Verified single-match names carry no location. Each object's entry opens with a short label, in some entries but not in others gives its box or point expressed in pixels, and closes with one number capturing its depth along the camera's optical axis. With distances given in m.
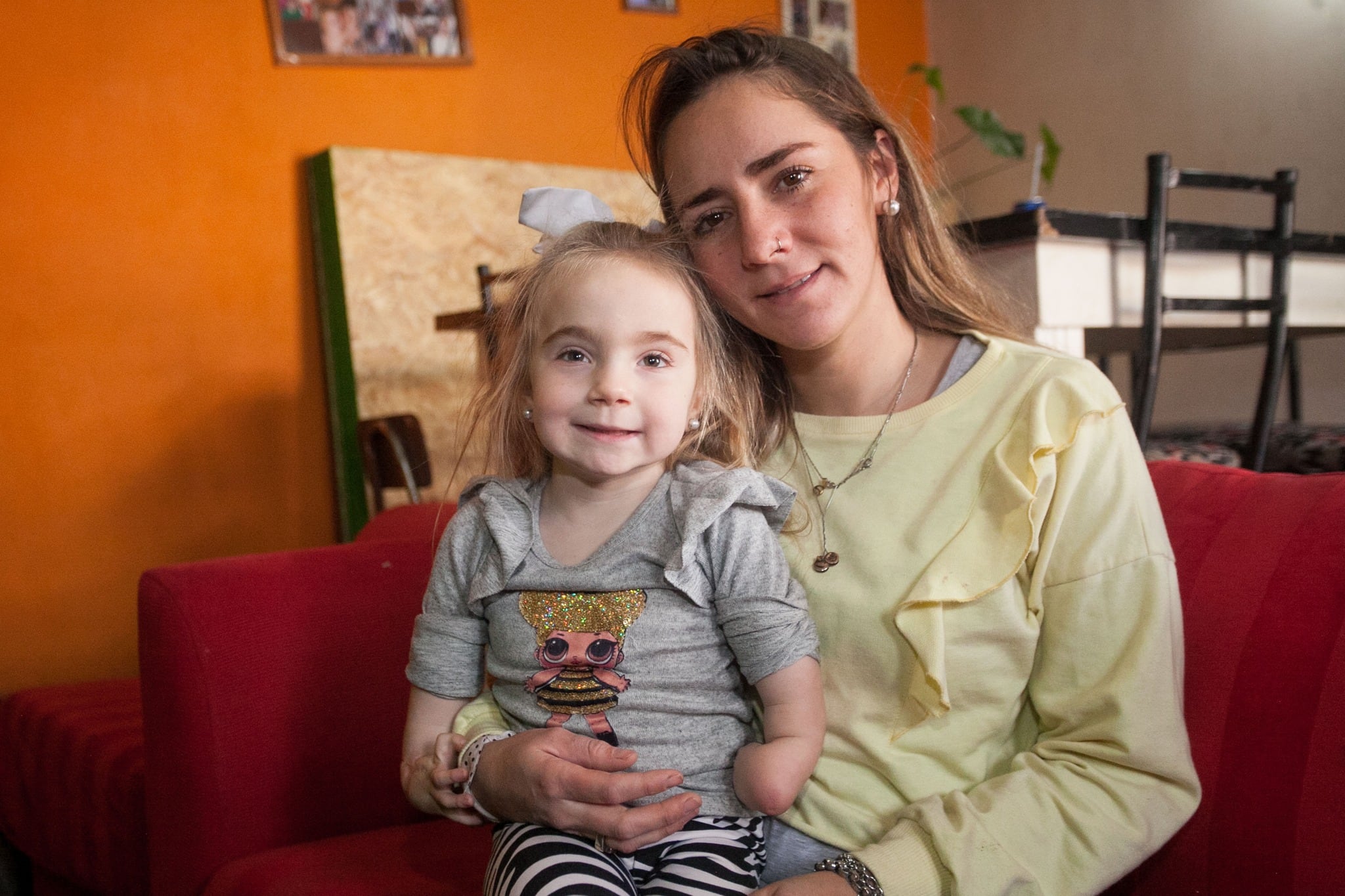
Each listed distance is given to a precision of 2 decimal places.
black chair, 2.43
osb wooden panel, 3.17
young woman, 0.96
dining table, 2.28
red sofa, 0.97
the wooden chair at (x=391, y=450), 2.95
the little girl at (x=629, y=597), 1.03
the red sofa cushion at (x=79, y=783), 1.70
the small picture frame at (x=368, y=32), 3.19
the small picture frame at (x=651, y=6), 3.97
